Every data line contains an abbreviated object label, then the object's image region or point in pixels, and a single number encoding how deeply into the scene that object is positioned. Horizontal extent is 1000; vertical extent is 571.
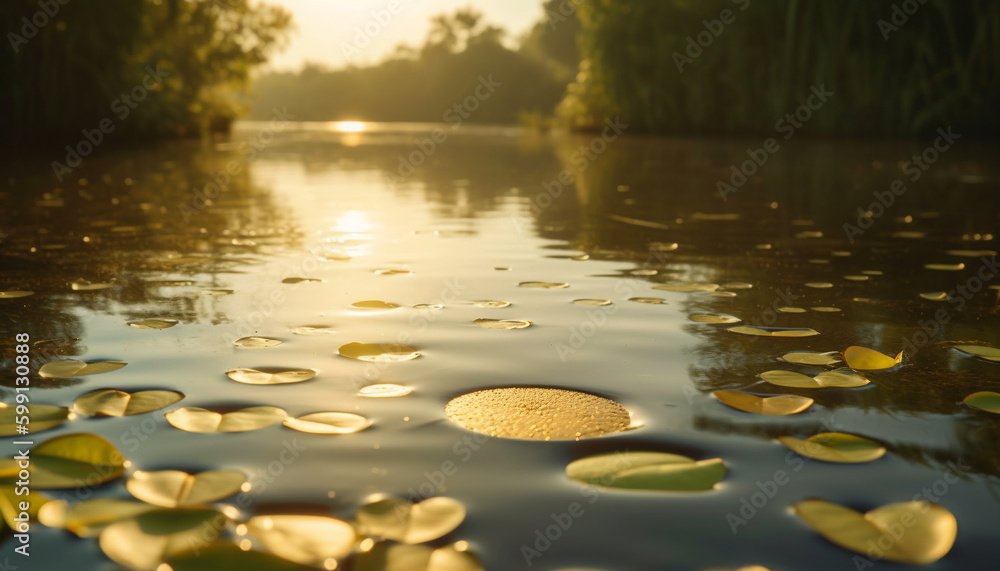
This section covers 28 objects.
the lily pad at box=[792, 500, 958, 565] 0.68
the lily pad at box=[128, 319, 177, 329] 1.07
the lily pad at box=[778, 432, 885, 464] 0.78
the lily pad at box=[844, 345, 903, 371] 0.97
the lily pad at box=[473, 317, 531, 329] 1.10
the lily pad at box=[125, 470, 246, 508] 0.71
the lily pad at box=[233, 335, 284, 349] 1.01
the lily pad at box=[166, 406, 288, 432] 0.81
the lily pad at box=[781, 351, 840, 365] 0.98
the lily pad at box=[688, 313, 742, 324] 1.13
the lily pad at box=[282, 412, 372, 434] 0.81
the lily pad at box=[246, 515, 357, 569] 0.66
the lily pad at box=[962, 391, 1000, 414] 0.87
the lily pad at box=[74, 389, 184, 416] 0.84
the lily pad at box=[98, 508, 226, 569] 0.66
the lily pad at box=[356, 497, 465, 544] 0.68
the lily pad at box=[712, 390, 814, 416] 0.86
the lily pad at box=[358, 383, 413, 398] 0.89
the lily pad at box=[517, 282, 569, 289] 1.32
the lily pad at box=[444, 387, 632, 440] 0.82
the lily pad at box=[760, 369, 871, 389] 0.92
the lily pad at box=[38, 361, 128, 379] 0.92
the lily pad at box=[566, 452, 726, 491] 0.74
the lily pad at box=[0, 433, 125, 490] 0.73
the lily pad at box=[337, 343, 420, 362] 0.98
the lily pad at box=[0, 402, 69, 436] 0.80
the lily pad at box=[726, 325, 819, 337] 1.08
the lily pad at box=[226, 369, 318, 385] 0.91
